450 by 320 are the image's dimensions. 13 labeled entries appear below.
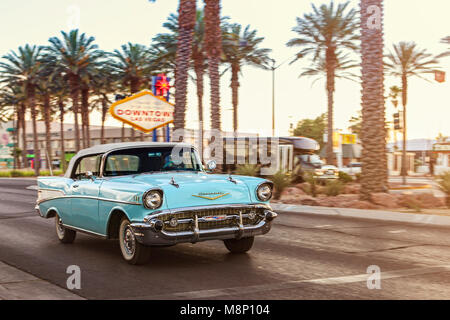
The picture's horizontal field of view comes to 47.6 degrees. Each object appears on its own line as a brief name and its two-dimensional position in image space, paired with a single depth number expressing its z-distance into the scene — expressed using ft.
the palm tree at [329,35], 128.67
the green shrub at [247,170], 73.51
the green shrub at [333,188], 65.16
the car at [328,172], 90.13
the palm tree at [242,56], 148.56
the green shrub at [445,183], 52.70
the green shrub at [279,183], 64.65
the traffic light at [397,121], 81.93
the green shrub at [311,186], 66.13
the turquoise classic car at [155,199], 21.06
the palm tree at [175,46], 137.80
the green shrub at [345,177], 88.74
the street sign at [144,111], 85.61
